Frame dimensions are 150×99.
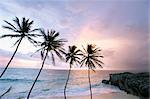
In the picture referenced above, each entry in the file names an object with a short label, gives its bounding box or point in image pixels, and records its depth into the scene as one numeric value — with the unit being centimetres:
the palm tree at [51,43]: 785
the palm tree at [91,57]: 974
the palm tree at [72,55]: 976
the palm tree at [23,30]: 730
